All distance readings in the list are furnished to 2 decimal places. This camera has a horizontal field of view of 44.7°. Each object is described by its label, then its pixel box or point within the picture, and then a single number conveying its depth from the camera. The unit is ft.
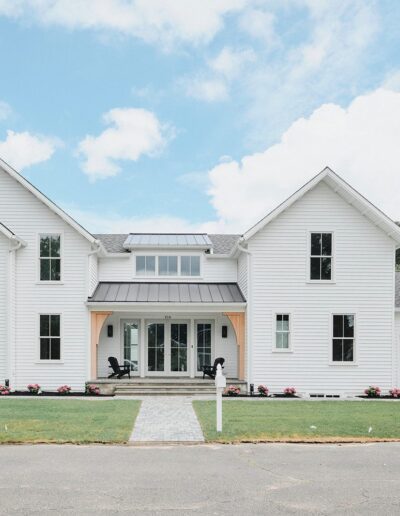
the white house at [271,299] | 58.90
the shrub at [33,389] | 57.98
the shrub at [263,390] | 57.88
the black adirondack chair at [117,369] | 61.41
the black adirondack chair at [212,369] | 62.13
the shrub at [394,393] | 58.75
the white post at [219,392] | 34.18
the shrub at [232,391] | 57.45
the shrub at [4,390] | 57.16
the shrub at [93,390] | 58.07
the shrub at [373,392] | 58.70
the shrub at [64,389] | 57.88
